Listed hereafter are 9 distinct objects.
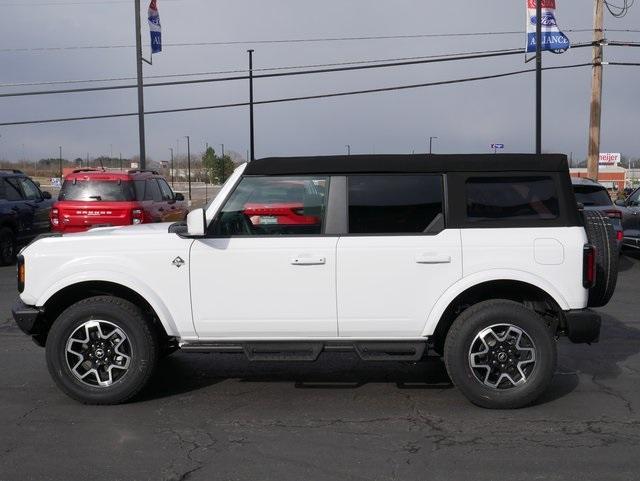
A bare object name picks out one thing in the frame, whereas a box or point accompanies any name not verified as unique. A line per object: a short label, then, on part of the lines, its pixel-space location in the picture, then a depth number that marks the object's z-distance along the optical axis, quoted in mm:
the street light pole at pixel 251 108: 32525
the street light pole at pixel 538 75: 23109
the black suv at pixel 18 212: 15062
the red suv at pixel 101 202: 13938
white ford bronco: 5387
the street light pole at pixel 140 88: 26391
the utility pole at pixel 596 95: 24516
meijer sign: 88188
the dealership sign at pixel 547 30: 24500
